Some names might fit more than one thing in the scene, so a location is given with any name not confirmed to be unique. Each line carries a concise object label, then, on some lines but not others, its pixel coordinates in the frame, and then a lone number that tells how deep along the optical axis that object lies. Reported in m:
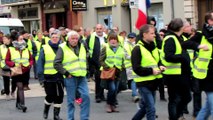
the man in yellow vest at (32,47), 20.00
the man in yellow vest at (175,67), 8.28
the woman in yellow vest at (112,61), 11.40
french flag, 11.98
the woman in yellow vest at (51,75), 10.26
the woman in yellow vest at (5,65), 12.88
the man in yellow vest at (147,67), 8.04
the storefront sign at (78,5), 30.67
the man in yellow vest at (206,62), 7.55
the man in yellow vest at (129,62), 12.32
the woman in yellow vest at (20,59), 12.04
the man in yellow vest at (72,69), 9.17
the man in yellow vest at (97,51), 13.08
